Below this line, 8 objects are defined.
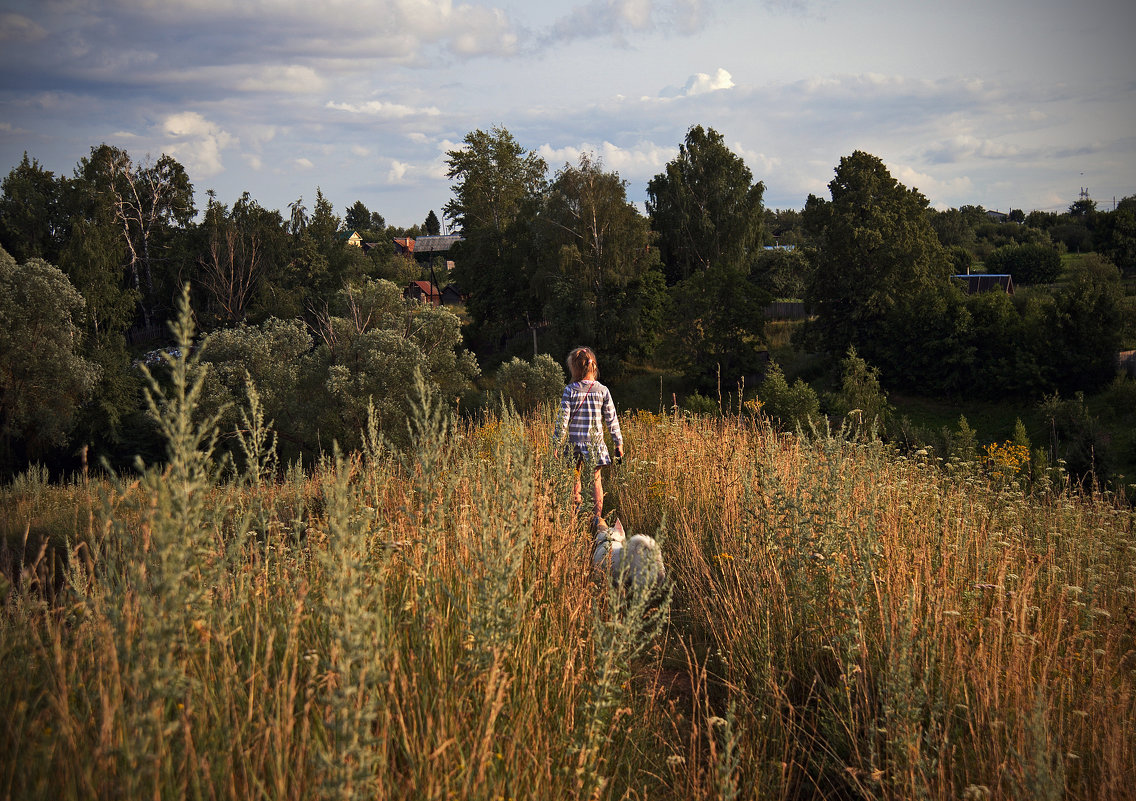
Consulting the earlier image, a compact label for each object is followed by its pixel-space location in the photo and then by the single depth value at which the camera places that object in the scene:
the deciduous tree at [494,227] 43.19
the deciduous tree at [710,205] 39.72
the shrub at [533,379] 25.22
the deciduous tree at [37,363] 24.27
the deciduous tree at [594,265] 35.81
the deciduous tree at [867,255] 32.09
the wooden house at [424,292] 57.84
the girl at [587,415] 5.98
